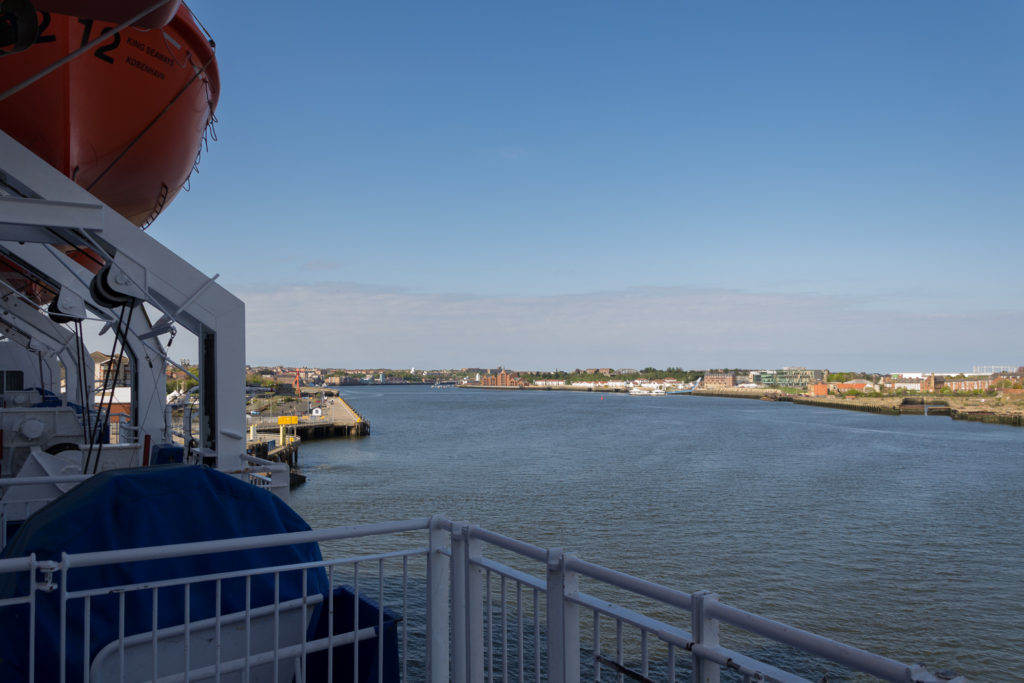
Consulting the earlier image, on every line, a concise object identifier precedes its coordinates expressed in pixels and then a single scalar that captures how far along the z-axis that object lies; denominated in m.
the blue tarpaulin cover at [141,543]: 2.48
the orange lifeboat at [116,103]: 5.84
